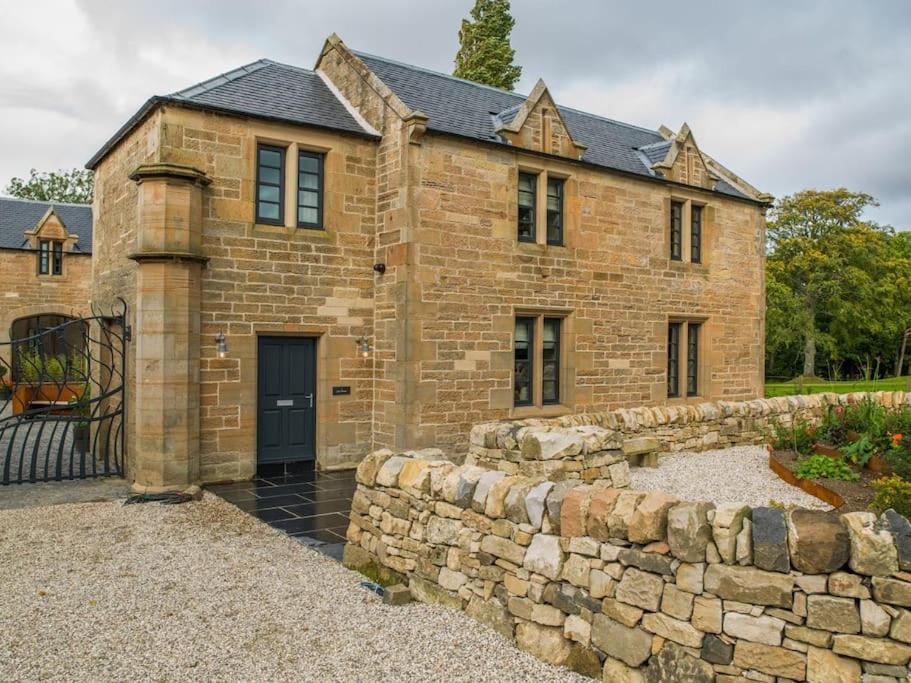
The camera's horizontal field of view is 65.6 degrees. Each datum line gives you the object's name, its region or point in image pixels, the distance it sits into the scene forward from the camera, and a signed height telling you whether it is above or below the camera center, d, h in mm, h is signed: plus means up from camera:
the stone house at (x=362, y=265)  11055 +1596
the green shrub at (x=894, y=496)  7840 -1579
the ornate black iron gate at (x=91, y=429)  11391 -1625
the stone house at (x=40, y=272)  27609 +3003
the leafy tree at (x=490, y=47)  29719 +13001
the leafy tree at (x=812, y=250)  41844 +6496
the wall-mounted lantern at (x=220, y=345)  11414 +70
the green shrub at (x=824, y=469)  10883 -1782
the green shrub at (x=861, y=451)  11125 -1516
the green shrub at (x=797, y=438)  12609 -1506
